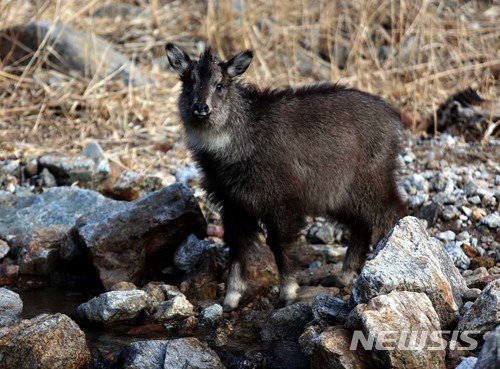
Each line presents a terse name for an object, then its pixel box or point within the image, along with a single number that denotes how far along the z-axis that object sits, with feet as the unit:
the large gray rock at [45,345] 28.84
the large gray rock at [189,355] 28.94
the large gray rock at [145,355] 28.94
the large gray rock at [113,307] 34.88
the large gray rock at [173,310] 35.73
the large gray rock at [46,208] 45.14
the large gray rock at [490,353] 22.15
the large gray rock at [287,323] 33.19
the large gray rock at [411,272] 29.09
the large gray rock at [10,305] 33.93
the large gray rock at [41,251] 41.06
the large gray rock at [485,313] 27.84
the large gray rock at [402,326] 25.91
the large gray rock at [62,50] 64.34
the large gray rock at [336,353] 26.71
